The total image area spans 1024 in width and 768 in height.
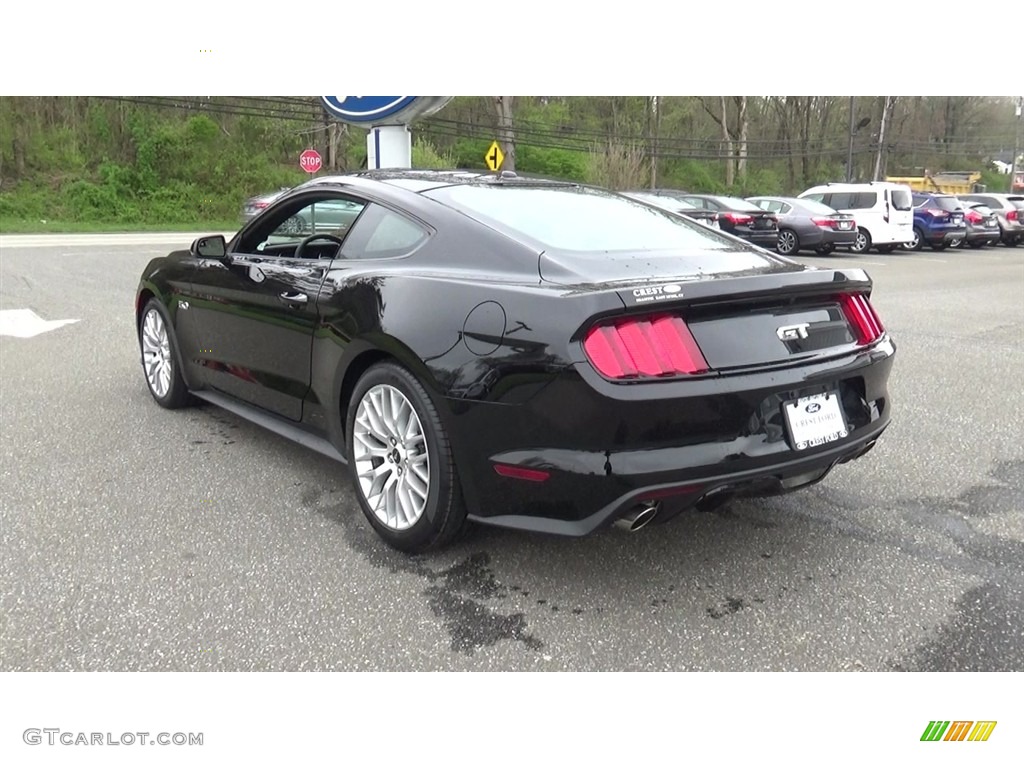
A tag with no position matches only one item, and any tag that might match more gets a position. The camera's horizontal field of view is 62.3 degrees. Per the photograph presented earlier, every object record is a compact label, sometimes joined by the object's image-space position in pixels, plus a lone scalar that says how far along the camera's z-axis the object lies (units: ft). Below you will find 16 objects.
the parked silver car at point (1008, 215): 81.66
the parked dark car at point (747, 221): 62.23
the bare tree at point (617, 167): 111.14
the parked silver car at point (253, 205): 62.17
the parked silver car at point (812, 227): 62.49
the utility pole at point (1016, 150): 167.73
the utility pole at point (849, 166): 130.00
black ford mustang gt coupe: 8.40
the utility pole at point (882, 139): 131.64
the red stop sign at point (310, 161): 96.99
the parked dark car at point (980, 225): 75.77
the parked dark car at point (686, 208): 60.44
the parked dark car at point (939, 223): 71.87
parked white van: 66.23
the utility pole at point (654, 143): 137.39
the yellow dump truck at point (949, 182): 152.46
